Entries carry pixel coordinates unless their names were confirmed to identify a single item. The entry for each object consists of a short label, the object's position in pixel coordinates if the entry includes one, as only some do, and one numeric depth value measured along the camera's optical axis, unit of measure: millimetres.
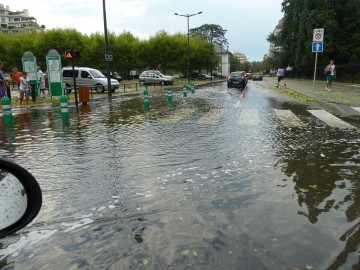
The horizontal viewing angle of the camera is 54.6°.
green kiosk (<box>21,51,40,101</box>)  20406
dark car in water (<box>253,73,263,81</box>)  63031
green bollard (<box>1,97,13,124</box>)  11170
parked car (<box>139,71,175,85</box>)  41288
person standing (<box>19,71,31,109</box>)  16947
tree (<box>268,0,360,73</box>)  47188
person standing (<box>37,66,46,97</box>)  22494
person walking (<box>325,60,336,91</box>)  23188
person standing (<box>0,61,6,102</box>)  15197
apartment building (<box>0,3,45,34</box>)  122688
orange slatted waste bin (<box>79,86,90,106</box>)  17688
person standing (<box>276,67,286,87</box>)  30938
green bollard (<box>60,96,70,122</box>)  11528
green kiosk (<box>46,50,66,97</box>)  20484
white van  27703
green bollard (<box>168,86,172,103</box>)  17920
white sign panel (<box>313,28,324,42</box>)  19075
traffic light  15841
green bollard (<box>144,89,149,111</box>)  14836
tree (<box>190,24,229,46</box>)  121250
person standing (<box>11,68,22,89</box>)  19220
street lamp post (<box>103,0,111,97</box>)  23183
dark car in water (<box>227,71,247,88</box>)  32281
